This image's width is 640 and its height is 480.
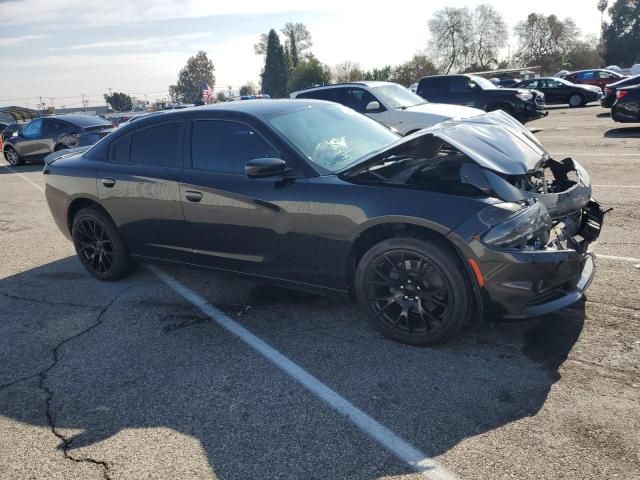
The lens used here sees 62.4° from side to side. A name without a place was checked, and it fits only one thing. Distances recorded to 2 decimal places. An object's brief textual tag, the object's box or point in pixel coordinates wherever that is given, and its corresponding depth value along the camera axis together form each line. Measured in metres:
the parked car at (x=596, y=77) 30.11
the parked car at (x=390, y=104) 10.41
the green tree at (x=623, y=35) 59.97
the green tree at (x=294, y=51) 87.25
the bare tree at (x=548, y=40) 63.41
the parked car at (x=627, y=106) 13.41
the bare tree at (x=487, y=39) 73.81
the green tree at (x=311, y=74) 64.62
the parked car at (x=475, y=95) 16.23
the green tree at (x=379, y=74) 59.45
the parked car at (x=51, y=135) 15.03
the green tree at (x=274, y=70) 82.94
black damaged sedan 3.27
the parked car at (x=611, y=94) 19.00
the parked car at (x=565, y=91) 24.67
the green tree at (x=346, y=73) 61.78
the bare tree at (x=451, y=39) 73.75
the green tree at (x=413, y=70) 59.89
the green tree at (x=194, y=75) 98.88
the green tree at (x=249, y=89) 78.88
